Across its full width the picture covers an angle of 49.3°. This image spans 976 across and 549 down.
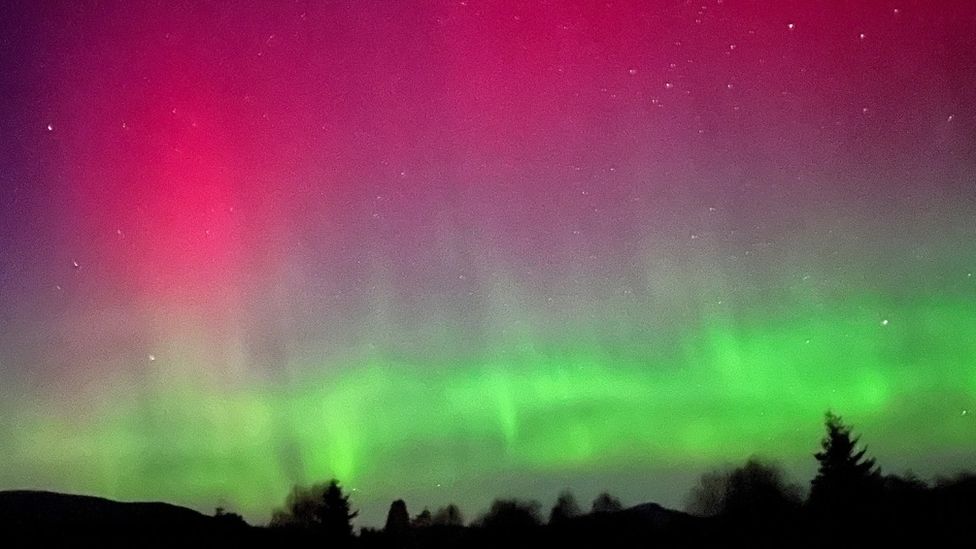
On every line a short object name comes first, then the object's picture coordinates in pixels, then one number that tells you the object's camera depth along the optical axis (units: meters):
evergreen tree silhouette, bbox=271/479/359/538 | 48.73
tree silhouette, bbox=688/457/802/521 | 47.38
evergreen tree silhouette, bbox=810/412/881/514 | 50.16
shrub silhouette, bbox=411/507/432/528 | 47.17
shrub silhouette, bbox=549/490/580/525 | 50.59
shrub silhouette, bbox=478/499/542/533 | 47.66
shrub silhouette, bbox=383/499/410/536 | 32.52
